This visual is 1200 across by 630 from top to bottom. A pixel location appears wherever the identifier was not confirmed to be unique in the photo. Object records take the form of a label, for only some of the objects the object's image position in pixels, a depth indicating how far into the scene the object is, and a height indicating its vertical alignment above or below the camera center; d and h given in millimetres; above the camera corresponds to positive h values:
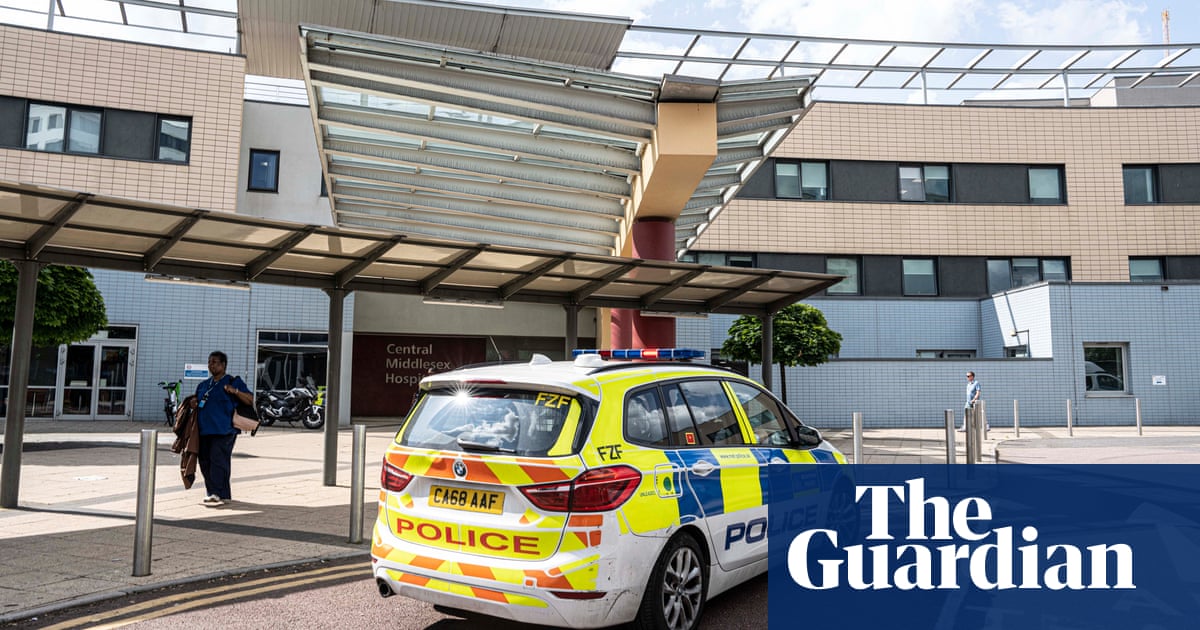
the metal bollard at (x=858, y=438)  9609 -598
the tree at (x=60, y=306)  13594 +1369
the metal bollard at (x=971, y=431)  10722 -590
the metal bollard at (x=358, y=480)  6945 -809
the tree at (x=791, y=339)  19781 +1186
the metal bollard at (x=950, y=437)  9828 -607
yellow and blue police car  4008 -590
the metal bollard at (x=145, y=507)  5812 -874
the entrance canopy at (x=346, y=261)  7906 +1503
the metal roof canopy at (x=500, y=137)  10164 +3746
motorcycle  22234 -614
